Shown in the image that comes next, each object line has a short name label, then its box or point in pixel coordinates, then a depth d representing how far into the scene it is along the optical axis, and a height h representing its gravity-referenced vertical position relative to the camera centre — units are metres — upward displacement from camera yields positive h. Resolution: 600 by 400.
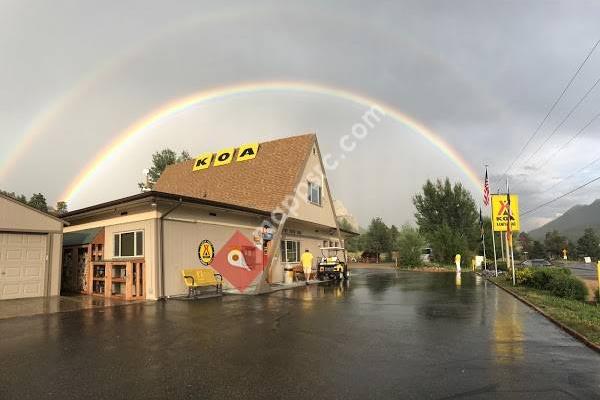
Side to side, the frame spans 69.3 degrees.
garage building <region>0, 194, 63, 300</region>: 15.93 +0.34
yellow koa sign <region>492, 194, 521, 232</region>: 27.95 +2.27
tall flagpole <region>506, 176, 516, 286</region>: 22.74 +0.74
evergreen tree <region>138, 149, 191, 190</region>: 52.16 +11.37
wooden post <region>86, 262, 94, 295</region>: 18.09 -0.89
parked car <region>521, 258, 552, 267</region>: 49.03 -2.20
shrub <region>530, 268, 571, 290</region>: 18.69 -1.50
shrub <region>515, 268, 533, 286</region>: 21.44 -1.67
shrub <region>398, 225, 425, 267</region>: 45.59 -0.05
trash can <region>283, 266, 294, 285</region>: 23.14 -1.34
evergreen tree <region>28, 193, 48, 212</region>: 60.16 +8.17
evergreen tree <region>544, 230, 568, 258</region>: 116.44 -0.25
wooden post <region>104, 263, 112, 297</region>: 16.98 -0.93
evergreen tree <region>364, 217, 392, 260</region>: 73.19 +1.79
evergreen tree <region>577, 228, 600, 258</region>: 108.19 -0.76
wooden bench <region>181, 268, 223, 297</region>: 16.39 -0.96
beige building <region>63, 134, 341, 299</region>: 16.17 +1.23
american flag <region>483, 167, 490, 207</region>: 29.99 +3.60
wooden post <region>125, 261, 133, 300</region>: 16.05 -0.83
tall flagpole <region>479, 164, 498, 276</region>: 30.02 +3.82
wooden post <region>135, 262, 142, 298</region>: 16.02 -0.83
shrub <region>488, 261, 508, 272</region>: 37.38 -1.89
